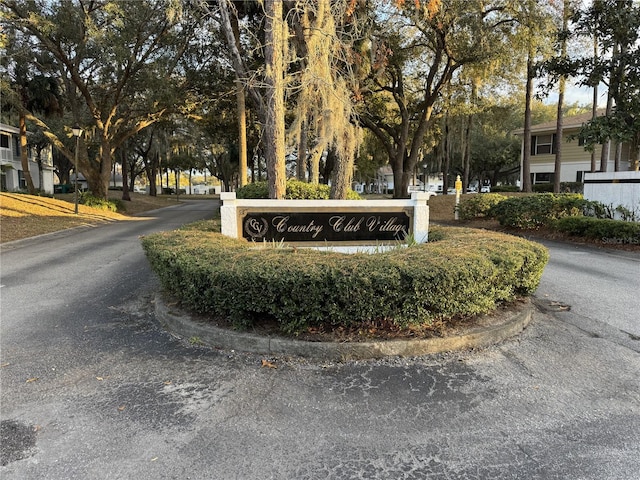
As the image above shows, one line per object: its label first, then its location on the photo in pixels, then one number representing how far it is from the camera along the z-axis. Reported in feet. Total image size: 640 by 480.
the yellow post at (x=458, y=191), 58.76
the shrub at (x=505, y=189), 108.25
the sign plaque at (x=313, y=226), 22.35
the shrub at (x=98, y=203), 70.08
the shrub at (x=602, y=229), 33.86
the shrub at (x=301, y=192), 39.65
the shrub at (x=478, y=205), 54.49
